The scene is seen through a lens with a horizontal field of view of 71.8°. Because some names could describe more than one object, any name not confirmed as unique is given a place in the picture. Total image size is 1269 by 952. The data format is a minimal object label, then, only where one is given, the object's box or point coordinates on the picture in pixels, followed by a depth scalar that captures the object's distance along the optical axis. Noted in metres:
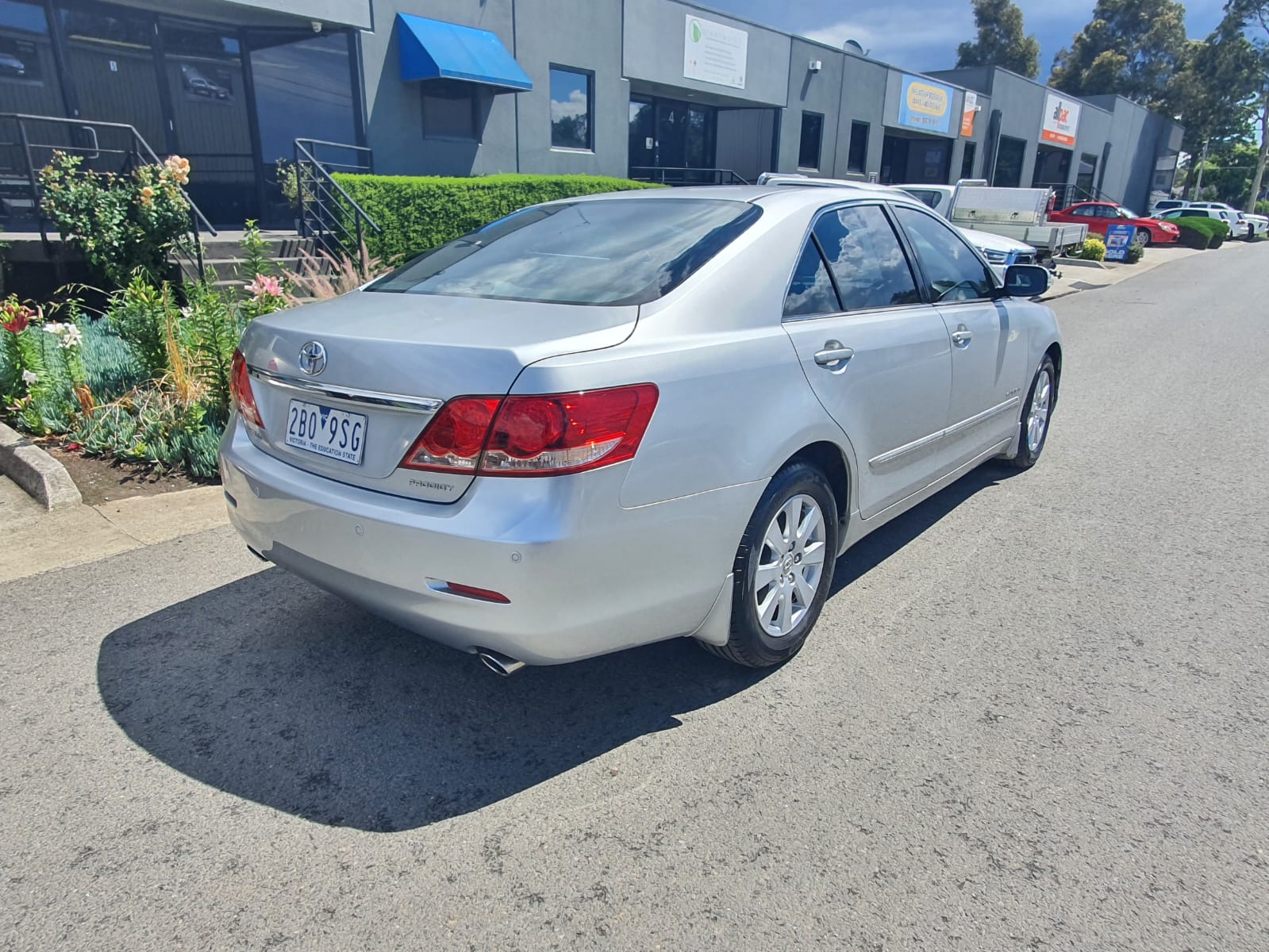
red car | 30.41
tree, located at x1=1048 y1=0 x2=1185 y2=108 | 59.81
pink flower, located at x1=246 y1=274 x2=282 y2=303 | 5.70
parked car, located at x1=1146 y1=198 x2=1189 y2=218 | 42.51
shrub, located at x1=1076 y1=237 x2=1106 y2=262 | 24.33
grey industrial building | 11.82
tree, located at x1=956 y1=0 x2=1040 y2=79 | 63.19
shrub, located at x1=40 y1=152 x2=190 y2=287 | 7.24
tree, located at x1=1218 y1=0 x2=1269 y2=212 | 54.00
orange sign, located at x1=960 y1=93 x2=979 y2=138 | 31.58
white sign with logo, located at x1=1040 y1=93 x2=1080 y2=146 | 37.97
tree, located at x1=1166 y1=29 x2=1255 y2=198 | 54.41
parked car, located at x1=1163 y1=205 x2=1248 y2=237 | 41.69
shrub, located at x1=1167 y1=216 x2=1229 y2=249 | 35.56
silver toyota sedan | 2.38
